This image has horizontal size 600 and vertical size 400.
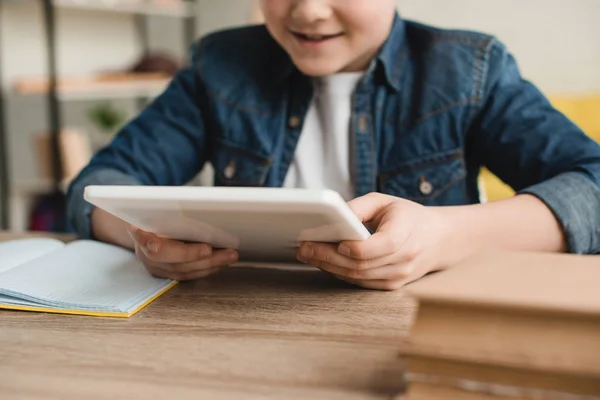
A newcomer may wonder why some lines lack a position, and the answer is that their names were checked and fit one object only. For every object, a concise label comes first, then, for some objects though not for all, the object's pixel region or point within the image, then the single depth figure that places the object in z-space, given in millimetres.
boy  794
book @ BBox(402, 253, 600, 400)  317
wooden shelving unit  2484
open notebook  582
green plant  2932
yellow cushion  1771
